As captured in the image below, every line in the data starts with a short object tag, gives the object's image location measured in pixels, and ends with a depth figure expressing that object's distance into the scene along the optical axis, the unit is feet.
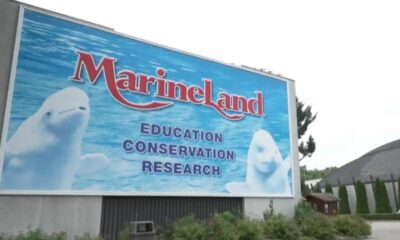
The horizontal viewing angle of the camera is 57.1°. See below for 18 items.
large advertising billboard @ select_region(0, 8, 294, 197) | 38.17
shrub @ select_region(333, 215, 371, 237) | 50.24
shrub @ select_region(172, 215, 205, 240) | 39.13
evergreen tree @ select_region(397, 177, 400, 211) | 116.06
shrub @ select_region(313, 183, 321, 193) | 140.20
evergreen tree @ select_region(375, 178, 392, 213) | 116.67
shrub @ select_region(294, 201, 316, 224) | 54.55
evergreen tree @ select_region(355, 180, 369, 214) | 124.10
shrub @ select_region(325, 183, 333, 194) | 135.95
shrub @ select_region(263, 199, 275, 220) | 53.21
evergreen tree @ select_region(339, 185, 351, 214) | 128.57
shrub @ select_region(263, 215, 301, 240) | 45.19
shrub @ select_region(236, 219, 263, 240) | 41.88
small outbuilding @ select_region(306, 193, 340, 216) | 62.80
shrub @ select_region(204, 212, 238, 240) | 39.88
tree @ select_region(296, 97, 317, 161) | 124.06
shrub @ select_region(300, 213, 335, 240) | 47.73
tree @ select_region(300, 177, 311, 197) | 90.12
